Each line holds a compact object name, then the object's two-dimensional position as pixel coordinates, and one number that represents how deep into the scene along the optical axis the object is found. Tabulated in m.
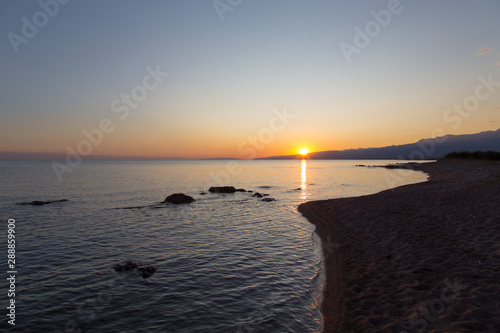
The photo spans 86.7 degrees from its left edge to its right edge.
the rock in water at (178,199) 35.49
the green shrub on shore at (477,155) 100.79
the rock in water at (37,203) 33.06
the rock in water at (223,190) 47.38
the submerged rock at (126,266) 13.55
